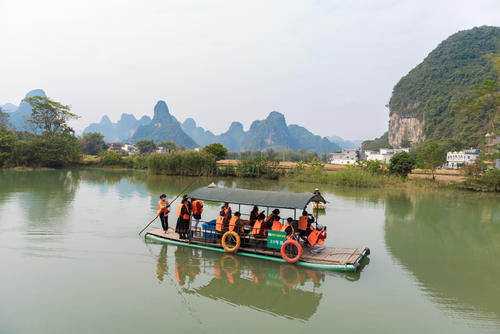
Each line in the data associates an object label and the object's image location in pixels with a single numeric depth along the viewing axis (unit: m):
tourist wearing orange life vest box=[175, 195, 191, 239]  9.16
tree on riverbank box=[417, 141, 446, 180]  33.56
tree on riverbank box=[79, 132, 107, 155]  81.26
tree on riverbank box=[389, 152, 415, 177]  31.95
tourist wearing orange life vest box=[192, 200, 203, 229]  9.69
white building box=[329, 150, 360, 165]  84.74
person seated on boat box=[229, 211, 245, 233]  8.69
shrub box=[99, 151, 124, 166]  46.56
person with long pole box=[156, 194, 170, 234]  10.06
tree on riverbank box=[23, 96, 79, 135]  43.72
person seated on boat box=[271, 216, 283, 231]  8.48
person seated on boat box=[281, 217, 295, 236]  8.11
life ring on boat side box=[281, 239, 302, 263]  7.87
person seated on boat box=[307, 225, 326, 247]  8.53
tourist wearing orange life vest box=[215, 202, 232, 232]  8.90
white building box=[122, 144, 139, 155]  99.82
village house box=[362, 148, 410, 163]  82.00
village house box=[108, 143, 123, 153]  99.88
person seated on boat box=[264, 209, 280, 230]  8.63
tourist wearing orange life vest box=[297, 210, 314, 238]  8.74
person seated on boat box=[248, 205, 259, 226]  9.41
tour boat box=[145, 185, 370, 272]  7.93
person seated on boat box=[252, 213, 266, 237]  8.66
